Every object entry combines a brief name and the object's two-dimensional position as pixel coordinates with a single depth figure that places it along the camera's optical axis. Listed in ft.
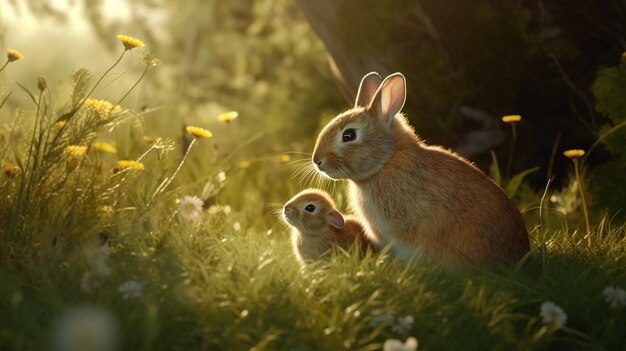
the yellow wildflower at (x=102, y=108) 14.70
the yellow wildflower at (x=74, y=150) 14.76
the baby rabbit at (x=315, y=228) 15.65
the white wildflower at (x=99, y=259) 11.96
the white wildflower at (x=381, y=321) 11.08
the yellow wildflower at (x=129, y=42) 14.04
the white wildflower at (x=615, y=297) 12.14
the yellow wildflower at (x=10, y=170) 14.65
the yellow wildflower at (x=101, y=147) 16.92
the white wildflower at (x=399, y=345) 9.96
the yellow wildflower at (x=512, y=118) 16.90
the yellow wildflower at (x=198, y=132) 15.40
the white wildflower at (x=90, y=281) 11.66
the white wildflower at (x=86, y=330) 10.39
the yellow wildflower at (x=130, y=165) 15.00
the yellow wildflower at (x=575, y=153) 16.28
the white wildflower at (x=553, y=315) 11.34
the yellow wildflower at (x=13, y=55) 14.01
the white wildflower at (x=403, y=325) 10.99
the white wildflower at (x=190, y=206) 15.64
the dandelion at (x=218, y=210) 17.70
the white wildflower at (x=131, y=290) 11.27
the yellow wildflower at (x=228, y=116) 17.29
